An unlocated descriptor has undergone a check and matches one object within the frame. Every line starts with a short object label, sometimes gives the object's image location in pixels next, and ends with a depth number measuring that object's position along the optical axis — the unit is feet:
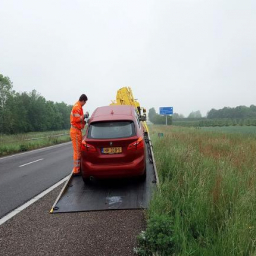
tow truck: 14.87
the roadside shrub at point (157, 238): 8.79
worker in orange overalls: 20.49
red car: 16.51
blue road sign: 83.91
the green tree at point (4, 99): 182.05
